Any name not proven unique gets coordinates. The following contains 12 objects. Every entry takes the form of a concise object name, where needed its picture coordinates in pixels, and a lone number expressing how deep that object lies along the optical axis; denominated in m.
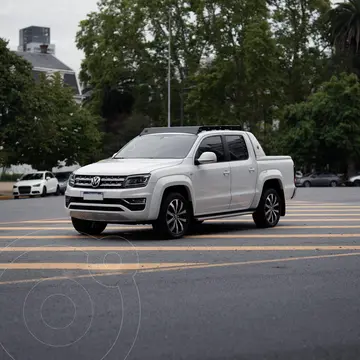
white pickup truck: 13.09
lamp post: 57.82
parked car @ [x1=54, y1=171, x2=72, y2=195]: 50.18
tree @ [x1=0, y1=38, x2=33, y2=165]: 45.09
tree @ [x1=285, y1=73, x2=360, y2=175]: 58.22
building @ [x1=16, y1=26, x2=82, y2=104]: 90.84
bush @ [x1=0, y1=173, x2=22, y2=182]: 81.25
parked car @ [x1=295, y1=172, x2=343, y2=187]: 60.19
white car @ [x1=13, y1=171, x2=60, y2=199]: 44.50
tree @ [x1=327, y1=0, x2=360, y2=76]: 60.83
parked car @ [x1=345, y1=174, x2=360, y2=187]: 57.83
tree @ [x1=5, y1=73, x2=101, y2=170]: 46.22
